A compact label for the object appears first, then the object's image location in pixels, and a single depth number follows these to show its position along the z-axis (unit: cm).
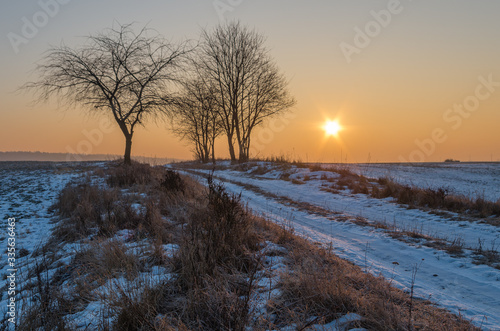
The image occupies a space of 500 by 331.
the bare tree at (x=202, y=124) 3365
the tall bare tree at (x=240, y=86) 2784
